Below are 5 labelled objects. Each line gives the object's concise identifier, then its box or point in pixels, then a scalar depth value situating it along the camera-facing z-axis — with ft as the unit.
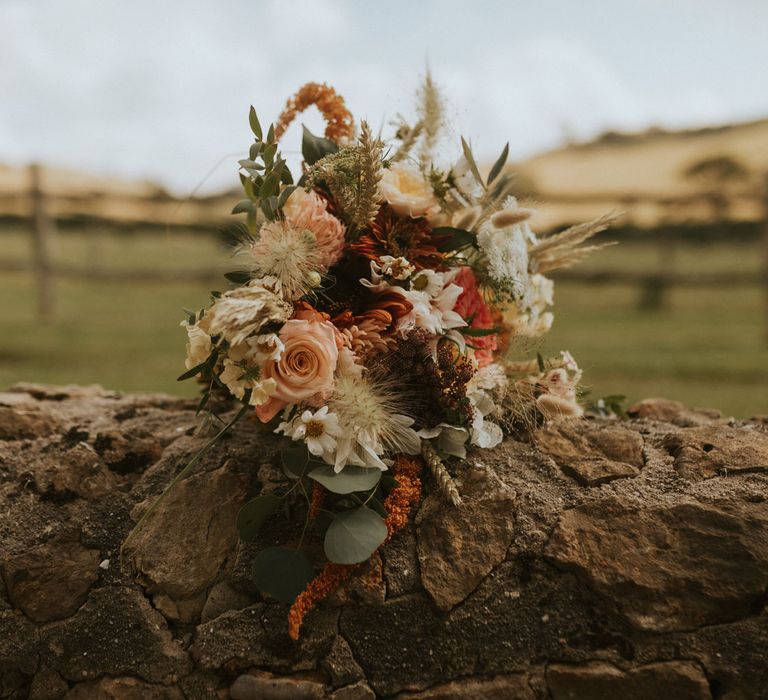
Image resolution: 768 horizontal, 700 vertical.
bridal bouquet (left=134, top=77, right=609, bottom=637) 4.90
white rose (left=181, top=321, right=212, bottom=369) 5.07
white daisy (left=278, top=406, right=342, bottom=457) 4.84
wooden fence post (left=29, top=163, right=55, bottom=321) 28.04
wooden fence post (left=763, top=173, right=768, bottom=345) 25.93
